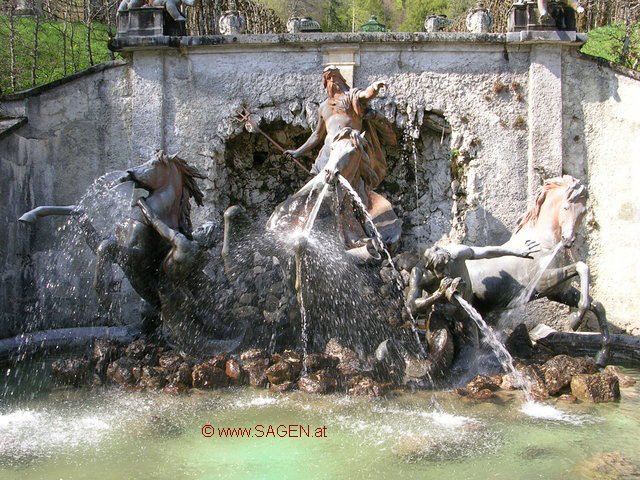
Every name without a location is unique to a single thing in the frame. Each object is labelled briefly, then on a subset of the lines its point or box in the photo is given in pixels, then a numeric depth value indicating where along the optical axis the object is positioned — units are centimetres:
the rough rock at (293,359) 485
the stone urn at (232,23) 819
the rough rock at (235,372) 484
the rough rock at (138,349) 505
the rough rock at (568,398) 453
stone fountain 430
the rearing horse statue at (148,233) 506
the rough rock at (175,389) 460
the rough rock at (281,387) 466
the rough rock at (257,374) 479
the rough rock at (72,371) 490
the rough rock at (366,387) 457
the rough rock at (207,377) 472
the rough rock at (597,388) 452
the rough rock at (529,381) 464
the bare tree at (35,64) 856
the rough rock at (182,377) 470
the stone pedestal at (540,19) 736
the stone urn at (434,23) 1008
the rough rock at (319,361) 490
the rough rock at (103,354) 503
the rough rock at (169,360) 491
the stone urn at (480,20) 791
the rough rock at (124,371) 483
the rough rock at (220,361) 485
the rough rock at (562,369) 467
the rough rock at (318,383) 461
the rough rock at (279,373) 476
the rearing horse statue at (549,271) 547
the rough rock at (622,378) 498
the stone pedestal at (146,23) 745
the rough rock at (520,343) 556
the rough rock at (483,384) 461
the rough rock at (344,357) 487
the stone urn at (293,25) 944
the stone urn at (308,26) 913
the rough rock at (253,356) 499
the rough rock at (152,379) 471
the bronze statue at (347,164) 596
